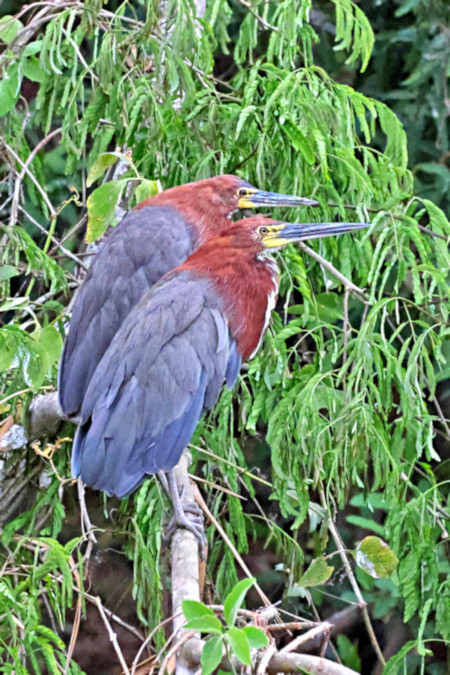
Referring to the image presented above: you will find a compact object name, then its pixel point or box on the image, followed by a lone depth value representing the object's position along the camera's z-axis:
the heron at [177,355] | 12.35
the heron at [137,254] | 12.52
